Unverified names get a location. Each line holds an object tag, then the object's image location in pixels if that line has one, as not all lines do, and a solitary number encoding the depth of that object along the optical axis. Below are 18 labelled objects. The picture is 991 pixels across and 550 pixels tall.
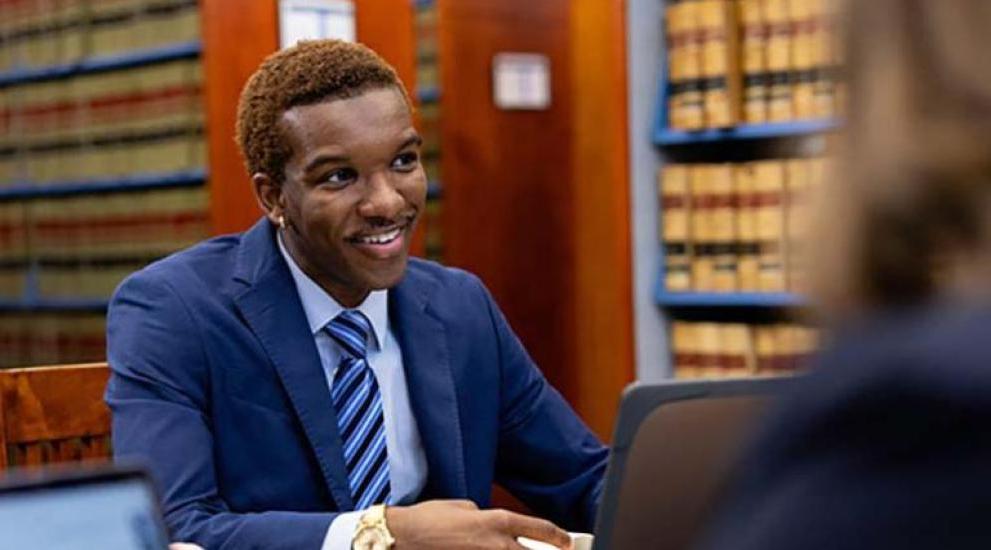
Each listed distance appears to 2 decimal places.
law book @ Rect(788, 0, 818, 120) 4.15
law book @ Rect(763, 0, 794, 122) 4.25
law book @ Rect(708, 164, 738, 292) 4.41
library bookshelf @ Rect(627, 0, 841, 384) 4.32
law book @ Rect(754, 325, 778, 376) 4.29
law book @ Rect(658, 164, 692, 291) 4.51
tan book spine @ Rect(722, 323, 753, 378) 4.39
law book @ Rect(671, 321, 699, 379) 4.54
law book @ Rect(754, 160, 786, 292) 4.24
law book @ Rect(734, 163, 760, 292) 4.36
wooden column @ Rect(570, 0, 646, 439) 4.59
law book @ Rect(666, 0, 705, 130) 4.45
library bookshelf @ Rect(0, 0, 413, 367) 4.17
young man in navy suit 1.70
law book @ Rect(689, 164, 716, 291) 4.46
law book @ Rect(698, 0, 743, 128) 4.36
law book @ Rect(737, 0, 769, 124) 4.32
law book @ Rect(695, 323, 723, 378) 4.46
